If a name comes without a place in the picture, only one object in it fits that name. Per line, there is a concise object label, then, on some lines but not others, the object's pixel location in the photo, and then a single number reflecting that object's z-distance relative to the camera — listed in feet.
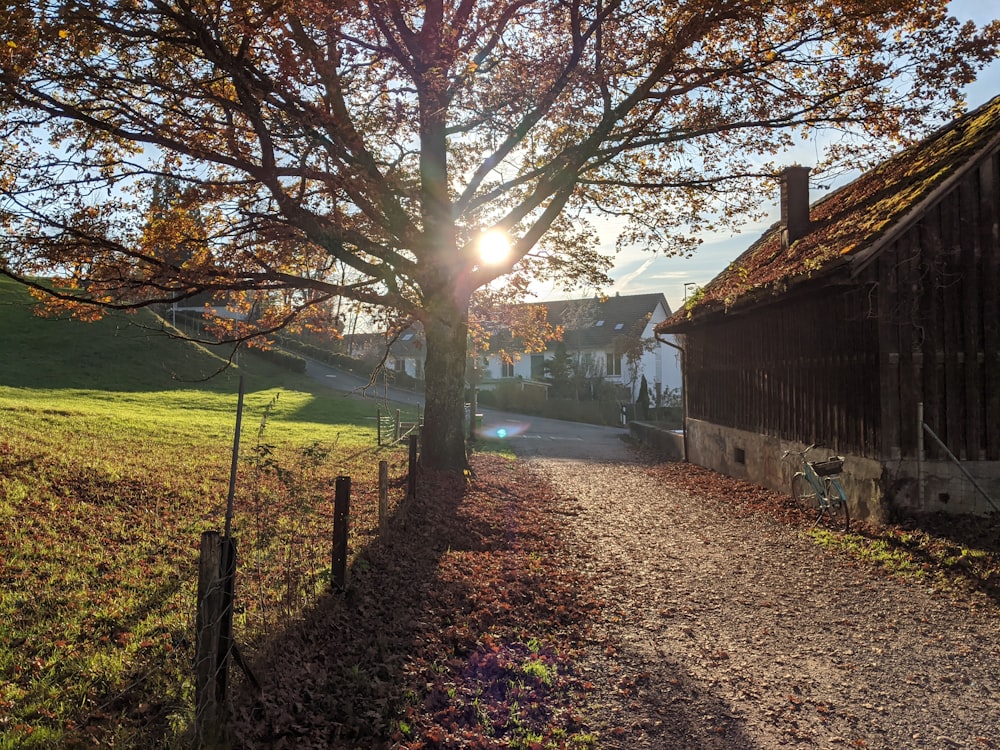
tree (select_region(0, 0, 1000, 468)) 31.91
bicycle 32.99
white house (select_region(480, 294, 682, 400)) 170.09
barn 31.14
